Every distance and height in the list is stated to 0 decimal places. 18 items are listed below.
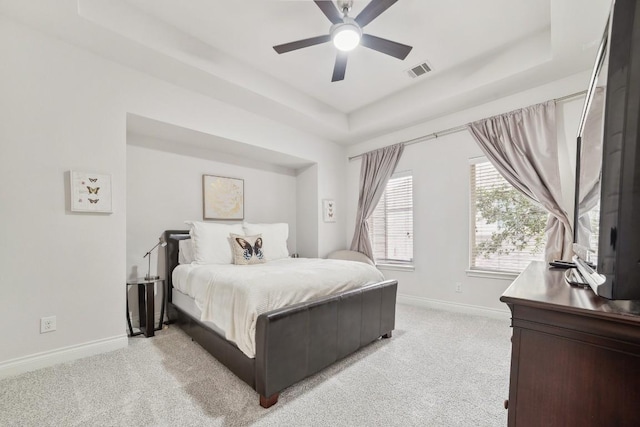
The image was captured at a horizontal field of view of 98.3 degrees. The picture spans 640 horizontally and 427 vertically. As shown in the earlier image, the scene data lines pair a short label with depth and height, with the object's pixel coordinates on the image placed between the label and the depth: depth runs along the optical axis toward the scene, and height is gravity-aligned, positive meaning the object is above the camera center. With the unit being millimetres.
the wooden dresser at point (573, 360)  738 -440
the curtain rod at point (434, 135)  3563 +1015
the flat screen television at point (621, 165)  741 +130
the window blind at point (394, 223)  4109 -229
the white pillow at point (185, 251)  3217 -524
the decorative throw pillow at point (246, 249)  3092 -483
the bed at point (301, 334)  1697 -964
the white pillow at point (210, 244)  3016 -411
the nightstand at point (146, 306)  2754 -1029
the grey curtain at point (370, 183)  4238 +407
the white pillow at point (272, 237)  3508 -394
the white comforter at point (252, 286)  1820 -618
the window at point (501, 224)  3080 -172
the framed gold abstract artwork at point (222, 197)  3735 +136
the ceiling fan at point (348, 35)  2021 +1396
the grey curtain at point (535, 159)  2764 +555
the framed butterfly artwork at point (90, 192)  2328 +119
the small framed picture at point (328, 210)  4578 -33
